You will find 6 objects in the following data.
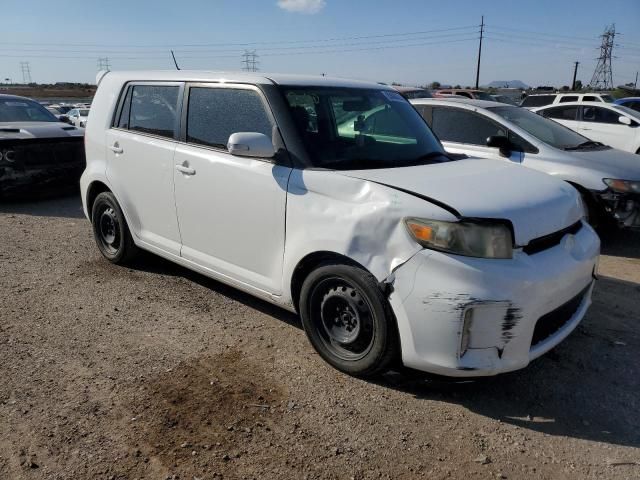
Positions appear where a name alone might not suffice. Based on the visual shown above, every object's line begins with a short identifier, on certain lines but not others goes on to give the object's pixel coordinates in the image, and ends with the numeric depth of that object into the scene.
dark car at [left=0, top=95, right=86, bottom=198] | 7.76
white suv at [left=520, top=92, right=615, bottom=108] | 18.23
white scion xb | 2.79
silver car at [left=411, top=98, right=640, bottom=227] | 5.77
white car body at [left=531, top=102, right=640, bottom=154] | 11.24
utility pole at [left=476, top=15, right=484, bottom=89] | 54.16
